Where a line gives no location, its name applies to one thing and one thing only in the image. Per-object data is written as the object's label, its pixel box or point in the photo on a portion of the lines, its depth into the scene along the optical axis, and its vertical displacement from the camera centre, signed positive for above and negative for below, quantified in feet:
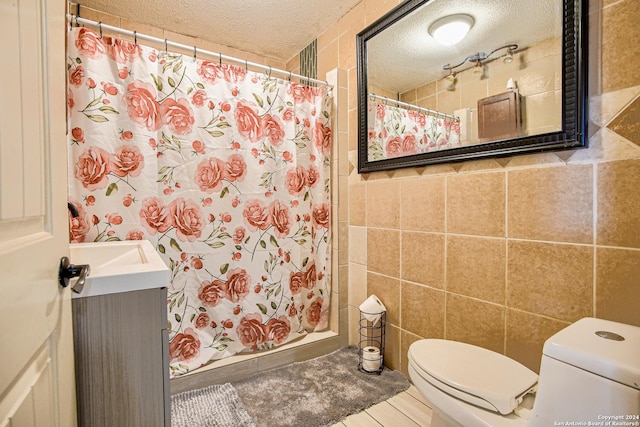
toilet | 2.11 -1.64
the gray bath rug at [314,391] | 4.36 -3.05
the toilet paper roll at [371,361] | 5.42 -2.82
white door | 1.22 -0.06
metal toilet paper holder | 5.44 -2.70
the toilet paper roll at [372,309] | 5.46 -1.90
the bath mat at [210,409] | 4.19 -3.02
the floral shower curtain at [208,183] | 4.35 +0.42
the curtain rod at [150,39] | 4.23 +2.65
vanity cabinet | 2.39 -1.26
